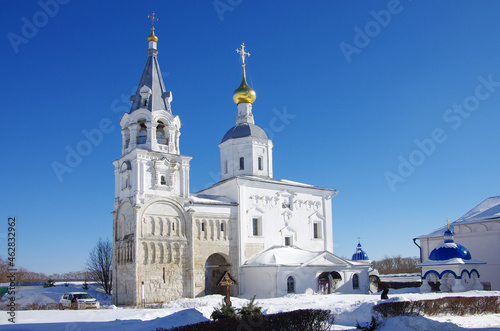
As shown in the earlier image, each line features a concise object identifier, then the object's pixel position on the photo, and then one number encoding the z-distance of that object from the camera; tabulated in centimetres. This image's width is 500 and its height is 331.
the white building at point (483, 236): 2769
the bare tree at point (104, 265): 3662
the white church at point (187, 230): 2475
